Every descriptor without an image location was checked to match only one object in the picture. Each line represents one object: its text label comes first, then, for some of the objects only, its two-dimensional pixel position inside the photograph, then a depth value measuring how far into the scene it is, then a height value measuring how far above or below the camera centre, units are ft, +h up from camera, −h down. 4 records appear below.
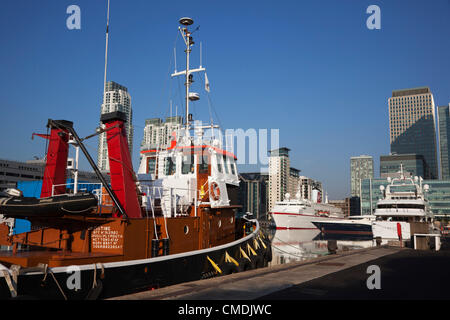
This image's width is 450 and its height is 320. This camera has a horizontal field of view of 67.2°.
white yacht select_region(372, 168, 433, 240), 167.22 -9.41
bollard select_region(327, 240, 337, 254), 74.93 -11.51
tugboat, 27.94 -4.20
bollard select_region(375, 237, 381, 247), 95.81 -13.18
